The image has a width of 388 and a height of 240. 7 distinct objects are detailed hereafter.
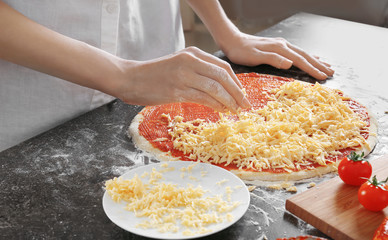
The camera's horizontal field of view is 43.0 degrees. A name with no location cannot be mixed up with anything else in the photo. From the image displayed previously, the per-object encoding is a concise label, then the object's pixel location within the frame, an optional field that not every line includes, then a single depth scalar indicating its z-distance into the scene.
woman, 1.53
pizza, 1.47
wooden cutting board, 1.14
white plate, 1.10
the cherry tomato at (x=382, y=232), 1.03
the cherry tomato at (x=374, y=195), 1.16
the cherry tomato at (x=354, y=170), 1.29
